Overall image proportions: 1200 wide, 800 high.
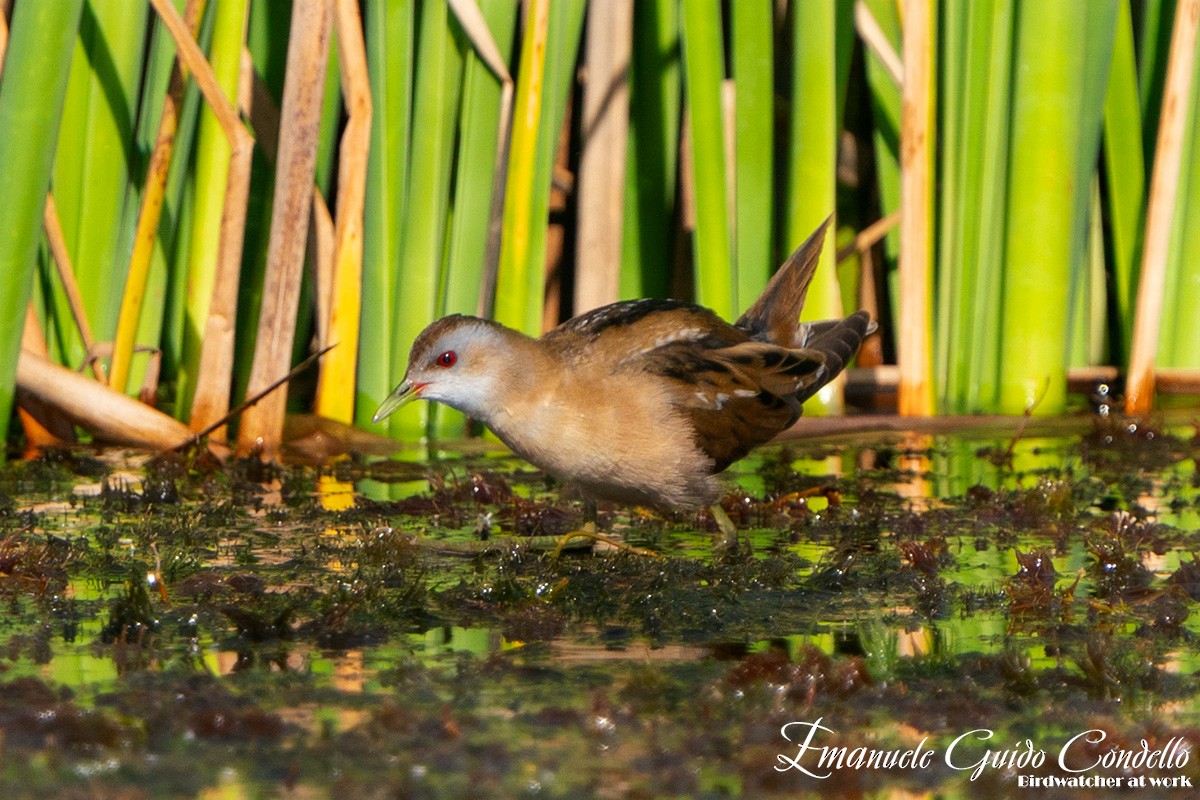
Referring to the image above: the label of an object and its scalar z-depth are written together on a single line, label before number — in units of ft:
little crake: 28.22
